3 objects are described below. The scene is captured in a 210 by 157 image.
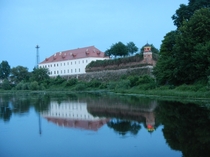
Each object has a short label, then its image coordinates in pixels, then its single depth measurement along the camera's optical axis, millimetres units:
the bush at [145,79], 38694
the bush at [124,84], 40688
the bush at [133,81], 40606
